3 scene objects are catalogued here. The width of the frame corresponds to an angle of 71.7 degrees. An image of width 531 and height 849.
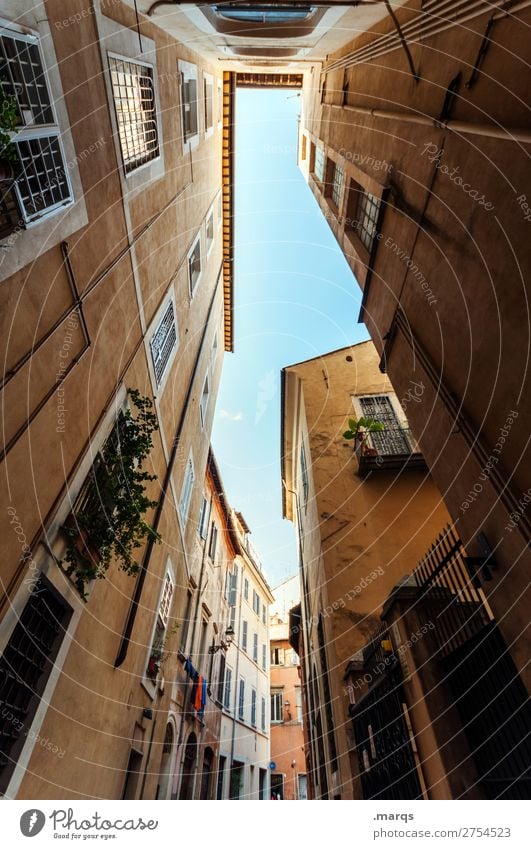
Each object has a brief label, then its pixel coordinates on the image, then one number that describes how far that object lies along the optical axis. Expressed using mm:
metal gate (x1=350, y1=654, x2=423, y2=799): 5234
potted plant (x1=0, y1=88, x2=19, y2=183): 2842
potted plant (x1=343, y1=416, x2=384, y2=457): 11008
